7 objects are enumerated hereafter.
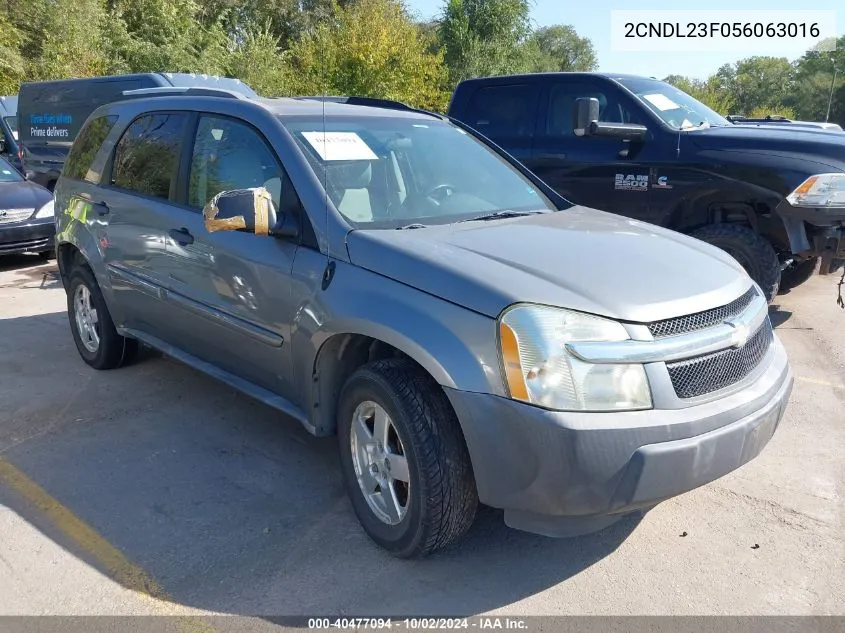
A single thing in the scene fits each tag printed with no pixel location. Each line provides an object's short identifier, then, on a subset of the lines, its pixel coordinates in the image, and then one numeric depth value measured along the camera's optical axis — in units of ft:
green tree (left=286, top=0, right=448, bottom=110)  61.98
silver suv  8.38
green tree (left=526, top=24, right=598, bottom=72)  184.03
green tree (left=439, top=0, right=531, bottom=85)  91.09
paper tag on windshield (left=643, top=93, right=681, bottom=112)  22.20
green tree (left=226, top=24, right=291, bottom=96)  70.59
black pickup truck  18.75
